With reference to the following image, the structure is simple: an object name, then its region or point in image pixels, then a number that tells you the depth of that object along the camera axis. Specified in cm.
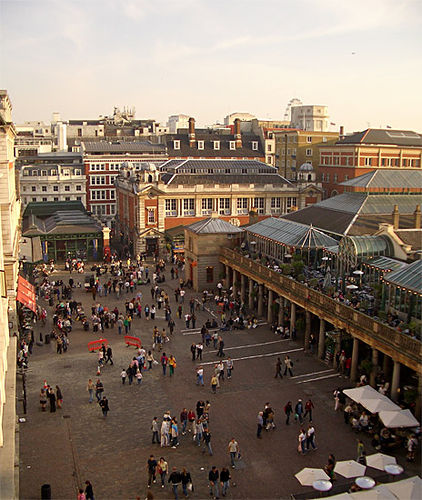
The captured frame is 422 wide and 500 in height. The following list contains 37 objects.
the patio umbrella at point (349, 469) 1991
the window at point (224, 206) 7238
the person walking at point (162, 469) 2117
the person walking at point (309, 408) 2602
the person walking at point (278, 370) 3153
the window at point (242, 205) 7322
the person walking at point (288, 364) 3177
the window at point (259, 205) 7388
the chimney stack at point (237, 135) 10031
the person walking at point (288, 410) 2597
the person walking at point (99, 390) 2852
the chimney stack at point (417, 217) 4047
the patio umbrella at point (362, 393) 2497
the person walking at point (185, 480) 2052
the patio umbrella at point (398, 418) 2300
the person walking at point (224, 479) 2019
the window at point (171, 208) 7025
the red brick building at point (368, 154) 8375
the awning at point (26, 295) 3851
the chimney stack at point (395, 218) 4052
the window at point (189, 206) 7098
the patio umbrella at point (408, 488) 1723
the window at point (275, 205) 7494
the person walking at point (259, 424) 2483
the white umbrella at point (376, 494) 1719
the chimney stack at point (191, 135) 9731
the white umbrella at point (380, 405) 2391
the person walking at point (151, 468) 2112
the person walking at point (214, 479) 2017
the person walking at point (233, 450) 2232
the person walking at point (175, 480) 2033
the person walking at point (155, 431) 2441
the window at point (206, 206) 7188
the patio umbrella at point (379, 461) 2041
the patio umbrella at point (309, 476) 1938
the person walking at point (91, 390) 2877
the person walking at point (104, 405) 2689
